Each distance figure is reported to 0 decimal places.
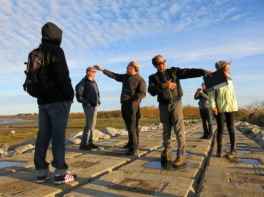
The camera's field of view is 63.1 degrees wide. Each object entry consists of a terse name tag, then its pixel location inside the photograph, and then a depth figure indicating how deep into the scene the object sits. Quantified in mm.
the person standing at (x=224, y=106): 4297
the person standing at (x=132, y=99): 4664
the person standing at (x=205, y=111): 7354
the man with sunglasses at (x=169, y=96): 3785
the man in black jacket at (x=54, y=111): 2775
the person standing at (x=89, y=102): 5301
